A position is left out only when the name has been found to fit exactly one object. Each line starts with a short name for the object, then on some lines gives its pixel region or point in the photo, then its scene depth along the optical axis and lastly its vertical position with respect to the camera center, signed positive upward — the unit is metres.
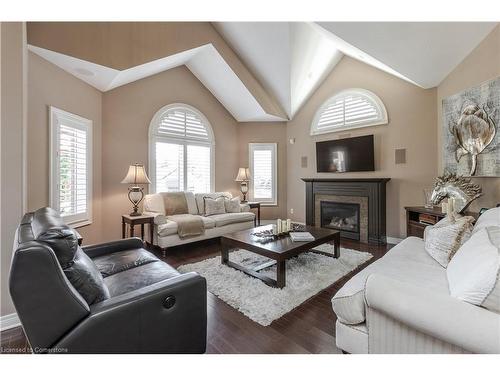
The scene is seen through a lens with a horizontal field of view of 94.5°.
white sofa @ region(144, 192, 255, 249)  3.52 -0.55
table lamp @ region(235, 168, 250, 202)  5.34 +0.24
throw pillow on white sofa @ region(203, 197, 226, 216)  4.44 -0.34
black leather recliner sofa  0.96 -0.56
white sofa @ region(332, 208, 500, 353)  0.96 -0.62
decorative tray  2.88 -0.58
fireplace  4.08 -0.36
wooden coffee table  2.37 -0.65
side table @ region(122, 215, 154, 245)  3.51 -0.49
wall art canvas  2.71 +0.73
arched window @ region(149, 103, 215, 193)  4.48 +0.81
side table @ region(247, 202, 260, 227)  5.16 -0.39
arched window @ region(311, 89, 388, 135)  4.29 +1.51
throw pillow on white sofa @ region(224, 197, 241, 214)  4.65 -0.35
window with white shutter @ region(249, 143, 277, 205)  5.75 +0.41
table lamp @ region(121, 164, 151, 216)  3.75 +0.15
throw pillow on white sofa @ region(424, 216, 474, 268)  1.77 -0.41
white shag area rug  2.05 -1.01
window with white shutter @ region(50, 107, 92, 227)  2.97 +0.33
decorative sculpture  2.85 -0.04
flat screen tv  4.32 +0.66
